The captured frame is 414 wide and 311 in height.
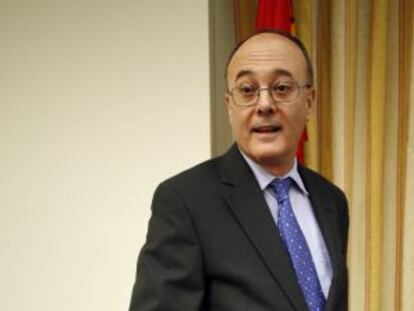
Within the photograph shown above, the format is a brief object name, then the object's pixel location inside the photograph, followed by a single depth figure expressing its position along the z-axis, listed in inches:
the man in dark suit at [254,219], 113.9
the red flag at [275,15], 137.2
